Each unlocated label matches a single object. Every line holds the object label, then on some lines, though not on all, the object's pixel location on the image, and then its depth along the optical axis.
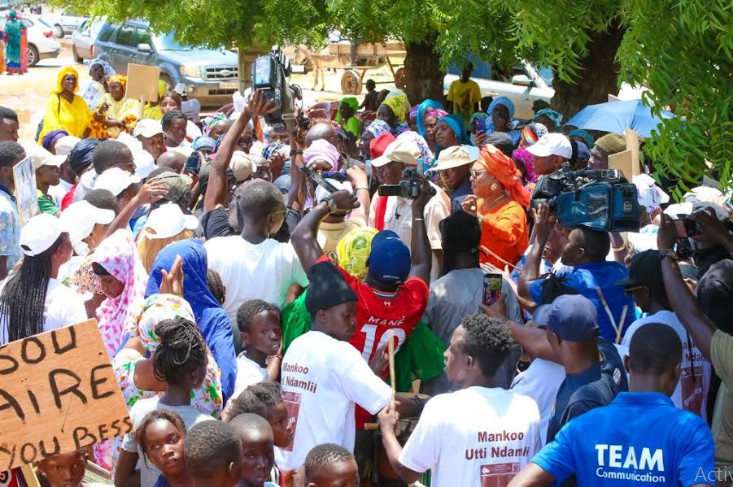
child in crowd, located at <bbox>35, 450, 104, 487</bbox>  4.13
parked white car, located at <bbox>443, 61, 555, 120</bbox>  17.06
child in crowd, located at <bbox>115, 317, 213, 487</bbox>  4.36
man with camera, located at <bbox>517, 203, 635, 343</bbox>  5.45
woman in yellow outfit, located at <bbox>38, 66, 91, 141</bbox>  11.55
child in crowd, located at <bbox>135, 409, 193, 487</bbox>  4.02
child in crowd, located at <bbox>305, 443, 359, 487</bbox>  4.14
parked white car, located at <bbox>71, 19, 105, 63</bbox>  29.11
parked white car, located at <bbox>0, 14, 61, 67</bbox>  30.27
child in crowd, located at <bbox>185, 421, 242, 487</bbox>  3.80
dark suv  20.75
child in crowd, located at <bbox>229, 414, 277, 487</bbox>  4.13
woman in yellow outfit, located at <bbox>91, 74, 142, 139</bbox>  11.98
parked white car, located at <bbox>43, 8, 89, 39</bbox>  37.00
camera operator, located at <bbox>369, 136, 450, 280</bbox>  6.72
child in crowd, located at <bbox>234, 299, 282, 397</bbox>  5.36
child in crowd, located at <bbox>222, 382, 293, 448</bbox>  4.57
